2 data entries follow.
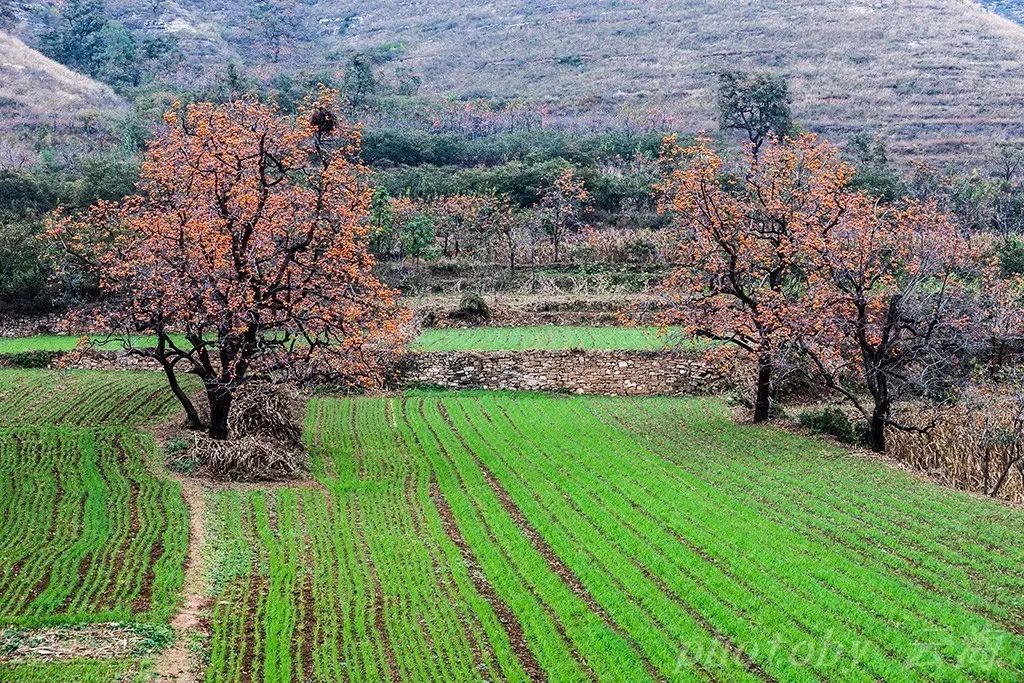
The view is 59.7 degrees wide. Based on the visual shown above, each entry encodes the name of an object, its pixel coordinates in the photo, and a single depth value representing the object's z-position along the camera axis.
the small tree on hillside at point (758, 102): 84.25
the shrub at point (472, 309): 47.06
